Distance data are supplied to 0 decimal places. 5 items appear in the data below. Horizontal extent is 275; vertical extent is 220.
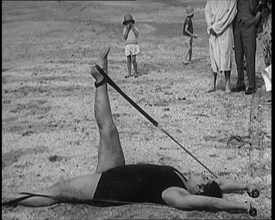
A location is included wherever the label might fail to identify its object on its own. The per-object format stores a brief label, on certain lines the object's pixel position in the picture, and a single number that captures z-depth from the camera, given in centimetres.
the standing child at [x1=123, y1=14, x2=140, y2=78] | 964
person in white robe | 841
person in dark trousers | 841
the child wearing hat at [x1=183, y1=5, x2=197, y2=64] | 1057
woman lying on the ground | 418
